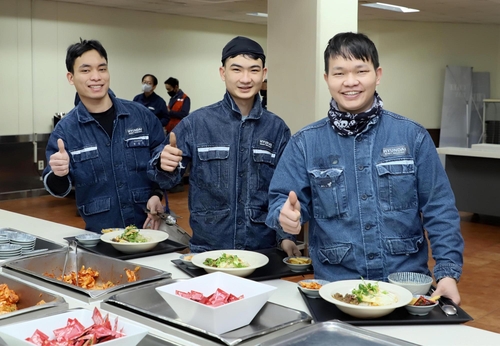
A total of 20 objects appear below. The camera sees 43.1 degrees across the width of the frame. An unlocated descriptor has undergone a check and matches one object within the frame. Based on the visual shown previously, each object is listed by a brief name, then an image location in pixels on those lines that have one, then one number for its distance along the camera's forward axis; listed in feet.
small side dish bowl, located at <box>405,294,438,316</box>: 6.00
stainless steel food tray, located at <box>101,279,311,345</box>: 5.41
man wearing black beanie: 9.48
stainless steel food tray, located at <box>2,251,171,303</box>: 6.73
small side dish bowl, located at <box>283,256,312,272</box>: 7.84
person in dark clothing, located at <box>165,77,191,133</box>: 34.60
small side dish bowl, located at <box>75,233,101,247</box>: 8.93
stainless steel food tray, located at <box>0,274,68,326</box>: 5.74
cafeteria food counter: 5.51
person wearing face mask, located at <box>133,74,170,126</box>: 33.55
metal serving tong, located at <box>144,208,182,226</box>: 10.04
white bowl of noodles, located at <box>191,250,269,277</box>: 7.33
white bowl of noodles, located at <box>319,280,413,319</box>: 5.86
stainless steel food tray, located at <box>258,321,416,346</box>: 5.23
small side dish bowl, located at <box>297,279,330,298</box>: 6.57
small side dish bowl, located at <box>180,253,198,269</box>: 7.84
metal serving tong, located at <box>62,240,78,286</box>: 8.23
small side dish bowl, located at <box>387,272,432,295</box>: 6.56
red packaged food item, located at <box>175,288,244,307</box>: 5.74
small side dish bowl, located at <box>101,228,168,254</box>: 8.54
